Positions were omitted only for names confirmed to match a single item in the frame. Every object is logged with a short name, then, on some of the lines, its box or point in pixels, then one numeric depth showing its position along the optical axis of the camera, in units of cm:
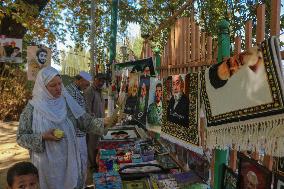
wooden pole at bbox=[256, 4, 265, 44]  221
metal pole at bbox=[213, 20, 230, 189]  271
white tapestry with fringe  165
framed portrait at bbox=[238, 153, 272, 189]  196
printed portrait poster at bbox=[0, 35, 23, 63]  863
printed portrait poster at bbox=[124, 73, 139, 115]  454
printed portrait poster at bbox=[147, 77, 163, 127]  351
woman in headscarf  333
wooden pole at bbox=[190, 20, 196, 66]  358
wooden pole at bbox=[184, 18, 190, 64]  380
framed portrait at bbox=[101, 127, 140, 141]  494
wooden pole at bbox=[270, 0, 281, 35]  202
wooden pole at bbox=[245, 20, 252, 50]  243
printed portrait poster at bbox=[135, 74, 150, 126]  402
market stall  300
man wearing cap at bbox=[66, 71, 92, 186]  415
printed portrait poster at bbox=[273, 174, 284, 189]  183
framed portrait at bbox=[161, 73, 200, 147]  254
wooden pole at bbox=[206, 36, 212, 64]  316
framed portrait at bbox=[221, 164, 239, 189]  233
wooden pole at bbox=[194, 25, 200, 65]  348
